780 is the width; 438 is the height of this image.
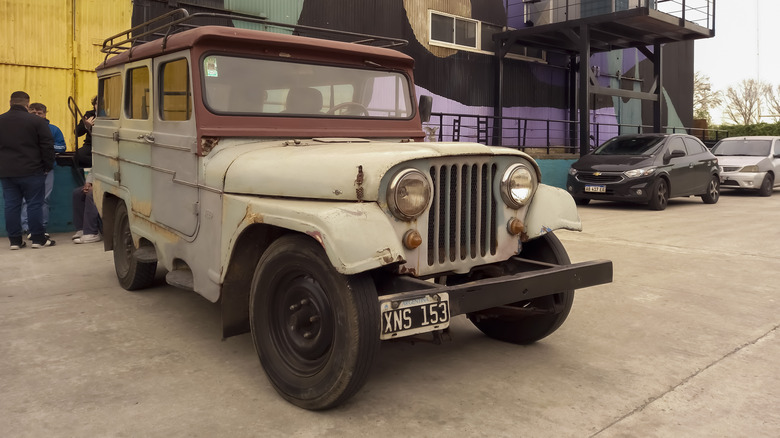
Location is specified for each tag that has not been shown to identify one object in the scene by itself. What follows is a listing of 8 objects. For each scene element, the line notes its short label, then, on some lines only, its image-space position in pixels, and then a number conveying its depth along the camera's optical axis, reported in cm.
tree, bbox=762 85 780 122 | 6625
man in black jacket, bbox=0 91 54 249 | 750
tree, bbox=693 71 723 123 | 5803
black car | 1227
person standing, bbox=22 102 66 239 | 866
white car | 1602
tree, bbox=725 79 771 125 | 6638
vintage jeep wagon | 297
